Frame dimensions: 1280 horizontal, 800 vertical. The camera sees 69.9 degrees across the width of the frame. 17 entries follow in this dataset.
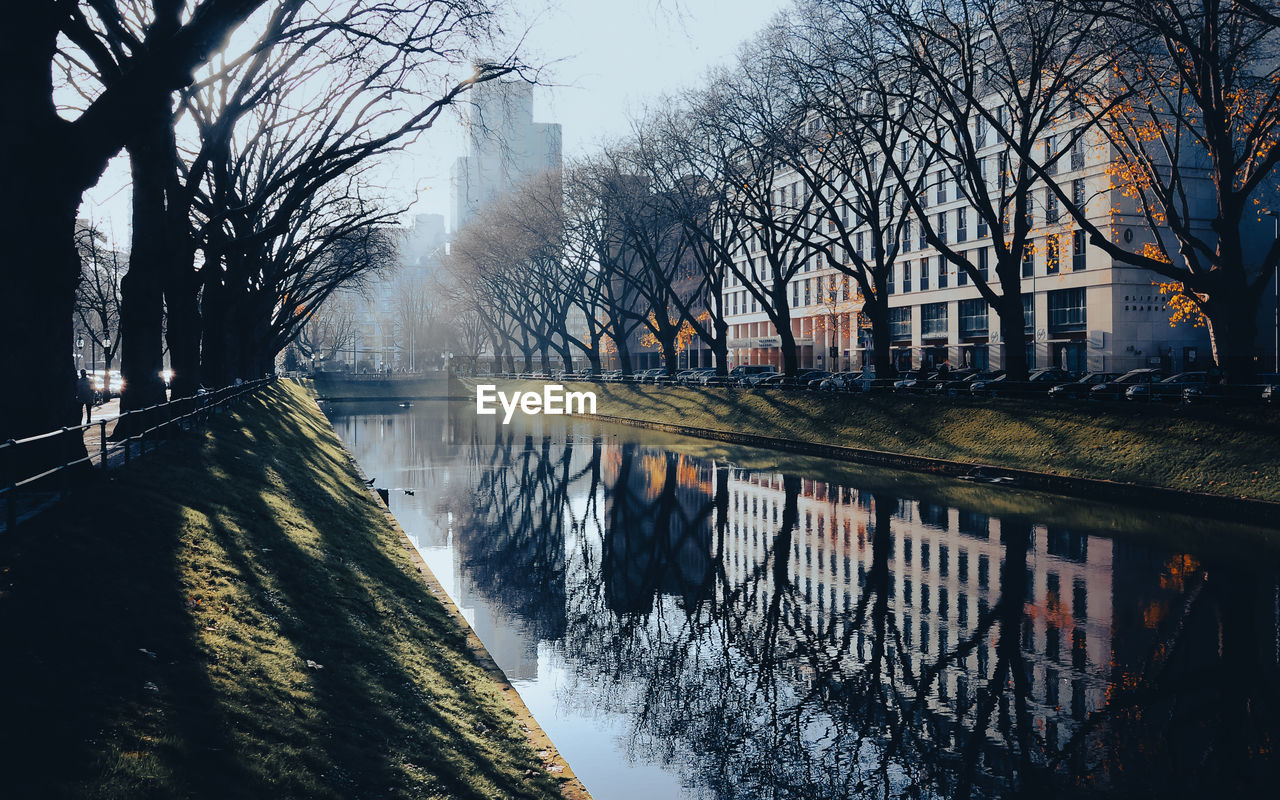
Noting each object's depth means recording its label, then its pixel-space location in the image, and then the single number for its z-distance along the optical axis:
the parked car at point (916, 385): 35.81
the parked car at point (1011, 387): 29.03
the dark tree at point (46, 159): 9.38
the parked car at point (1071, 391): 28.12
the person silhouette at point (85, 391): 31.86
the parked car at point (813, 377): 51.09
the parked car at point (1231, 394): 22.70
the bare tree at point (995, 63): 24.92
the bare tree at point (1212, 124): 21.05
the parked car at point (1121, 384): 26.98
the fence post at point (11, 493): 7.66
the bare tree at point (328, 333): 124.55
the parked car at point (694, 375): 55.44
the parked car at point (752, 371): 66.31
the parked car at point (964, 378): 33.81
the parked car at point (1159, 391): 25.30
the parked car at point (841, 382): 43.25
